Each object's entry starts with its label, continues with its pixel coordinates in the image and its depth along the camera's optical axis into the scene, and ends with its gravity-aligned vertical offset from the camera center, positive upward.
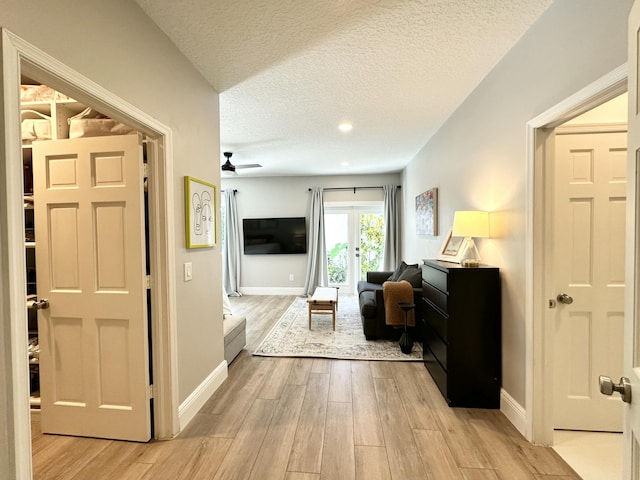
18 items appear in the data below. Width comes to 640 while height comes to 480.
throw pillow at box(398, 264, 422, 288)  3.63 -0.58
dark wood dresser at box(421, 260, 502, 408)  2.20 -0.82
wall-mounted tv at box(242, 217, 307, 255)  6.46 -0.03
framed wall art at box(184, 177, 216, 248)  2.06 +0.17
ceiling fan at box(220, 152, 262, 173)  4.31 +1.10
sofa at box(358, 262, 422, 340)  3.57 -1.04
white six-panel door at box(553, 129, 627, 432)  1.85 -0.27
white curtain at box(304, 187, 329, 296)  6.33 -0.33
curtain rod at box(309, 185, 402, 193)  6.34 +1.01
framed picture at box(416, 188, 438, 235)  3.85 +0.29
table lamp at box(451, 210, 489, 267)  2.27 +0.05
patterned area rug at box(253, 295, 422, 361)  3.18 -1.36
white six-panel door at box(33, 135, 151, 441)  1.79 -0.28
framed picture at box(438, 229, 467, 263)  2.75 -0.18
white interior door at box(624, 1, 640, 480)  0.77 -0.11
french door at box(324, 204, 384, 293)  6.45 -0.21
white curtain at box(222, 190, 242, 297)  6.52 -0.27
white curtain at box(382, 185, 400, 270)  6.16 +0.03
